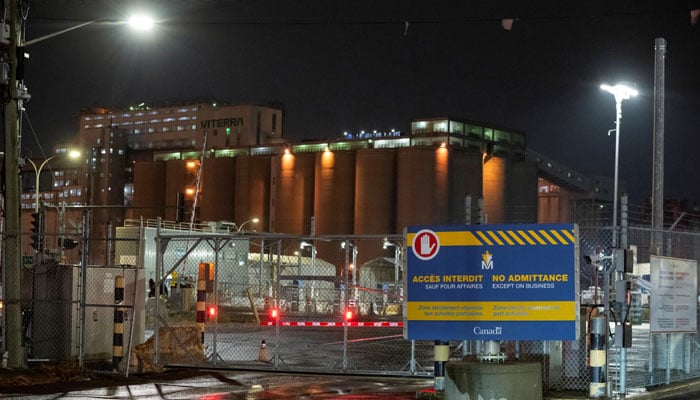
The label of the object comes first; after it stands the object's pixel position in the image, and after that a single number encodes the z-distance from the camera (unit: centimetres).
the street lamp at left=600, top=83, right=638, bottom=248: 3291
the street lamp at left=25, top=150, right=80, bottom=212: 3821
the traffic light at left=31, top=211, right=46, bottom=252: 2906
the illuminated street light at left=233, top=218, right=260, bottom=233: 9542
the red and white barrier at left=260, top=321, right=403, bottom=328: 2328
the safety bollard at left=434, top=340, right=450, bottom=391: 1516
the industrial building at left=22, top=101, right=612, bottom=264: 9112
